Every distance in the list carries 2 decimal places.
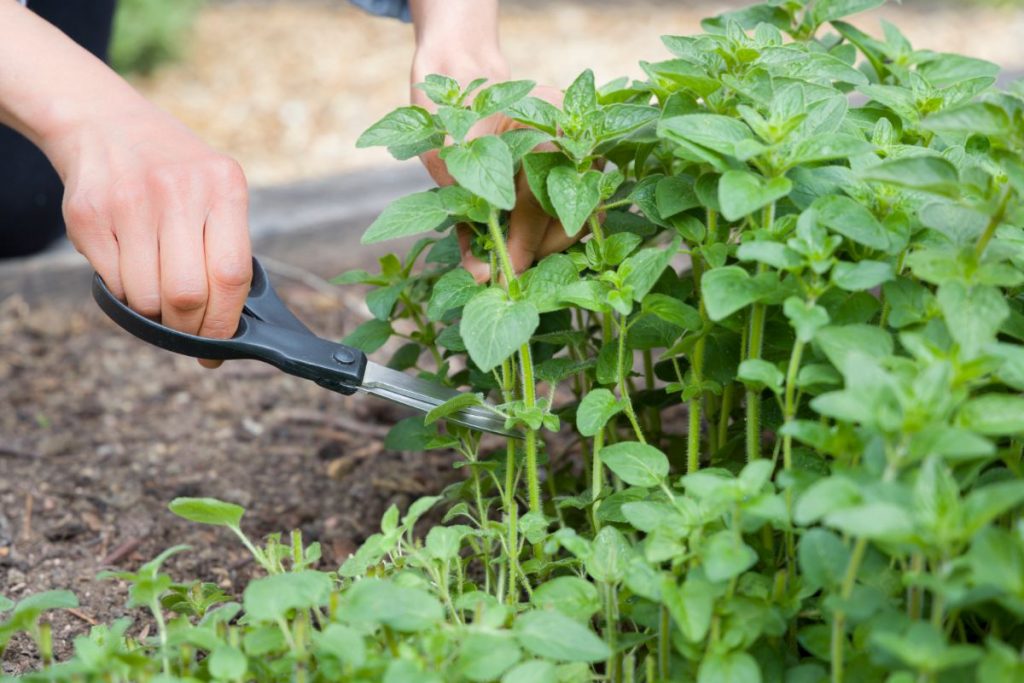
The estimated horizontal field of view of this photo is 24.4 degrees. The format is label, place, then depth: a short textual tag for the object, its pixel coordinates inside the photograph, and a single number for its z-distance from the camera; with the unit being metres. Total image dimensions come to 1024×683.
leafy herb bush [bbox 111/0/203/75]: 3.55
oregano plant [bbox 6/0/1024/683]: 0.85
